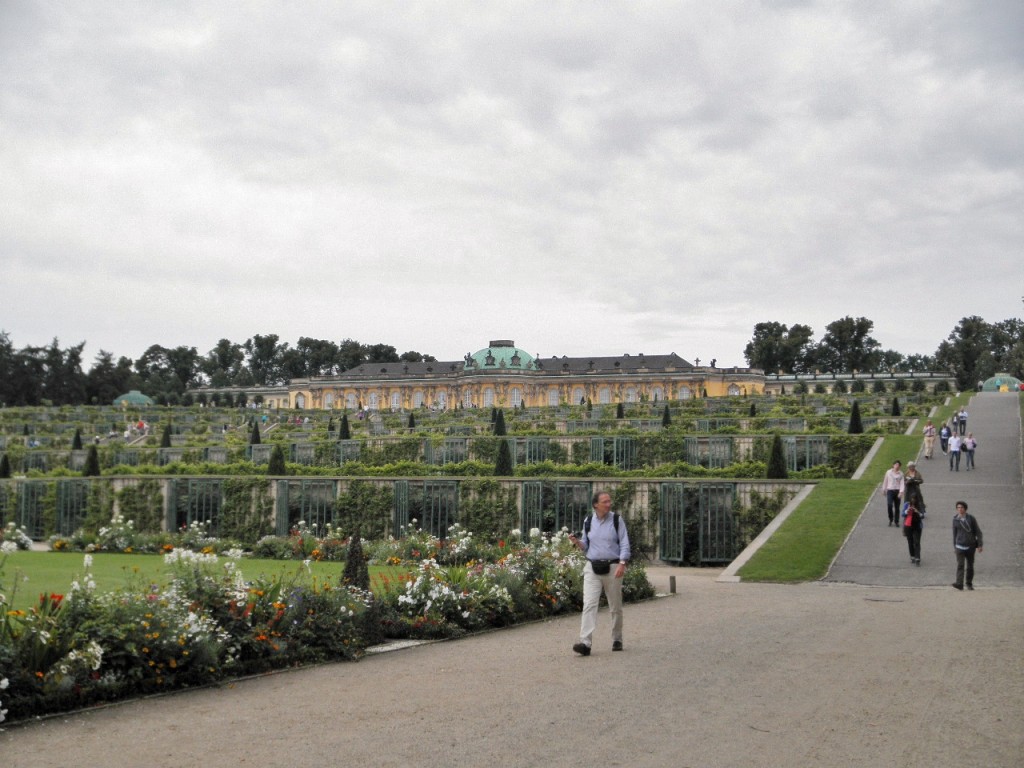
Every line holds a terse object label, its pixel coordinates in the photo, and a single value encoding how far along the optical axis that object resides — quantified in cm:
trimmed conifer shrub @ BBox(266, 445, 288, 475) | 2892
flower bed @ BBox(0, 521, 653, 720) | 730
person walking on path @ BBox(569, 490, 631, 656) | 927
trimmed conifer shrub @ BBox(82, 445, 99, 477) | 2956
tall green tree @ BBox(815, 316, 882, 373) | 11231
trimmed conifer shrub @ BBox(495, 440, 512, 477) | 2722
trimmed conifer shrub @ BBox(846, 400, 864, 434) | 3350
